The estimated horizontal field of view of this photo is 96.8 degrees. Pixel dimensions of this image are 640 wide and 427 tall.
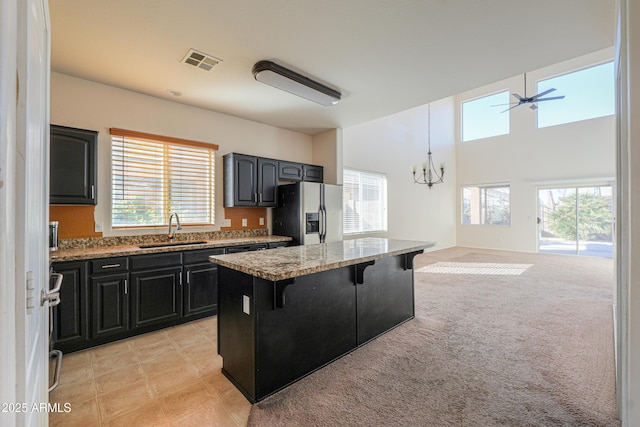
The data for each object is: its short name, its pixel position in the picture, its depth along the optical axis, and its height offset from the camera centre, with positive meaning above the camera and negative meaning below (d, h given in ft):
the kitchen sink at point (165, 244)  11.22 -1.22
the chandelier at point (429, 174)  26.89 +3.96
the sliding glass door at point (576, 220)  23.24 -0.63
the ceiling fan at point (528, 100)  19.04 +7.67
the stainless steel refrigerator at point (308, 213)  14.19 +0.06
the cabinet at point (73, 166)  8.98 +1.62
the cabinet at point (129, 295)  8.59 -2.76
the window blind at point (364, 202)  19.97 +0.93
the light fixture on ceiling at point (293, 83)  9.38 +4.71
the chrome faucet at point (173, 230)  12.14 -0.58
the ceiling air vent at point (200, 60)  8.87 +5.02
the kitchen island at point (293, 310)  6.43 -2.52
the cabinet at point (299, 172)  15.26 +2.42
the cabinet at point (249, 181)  13.41 +1.66
